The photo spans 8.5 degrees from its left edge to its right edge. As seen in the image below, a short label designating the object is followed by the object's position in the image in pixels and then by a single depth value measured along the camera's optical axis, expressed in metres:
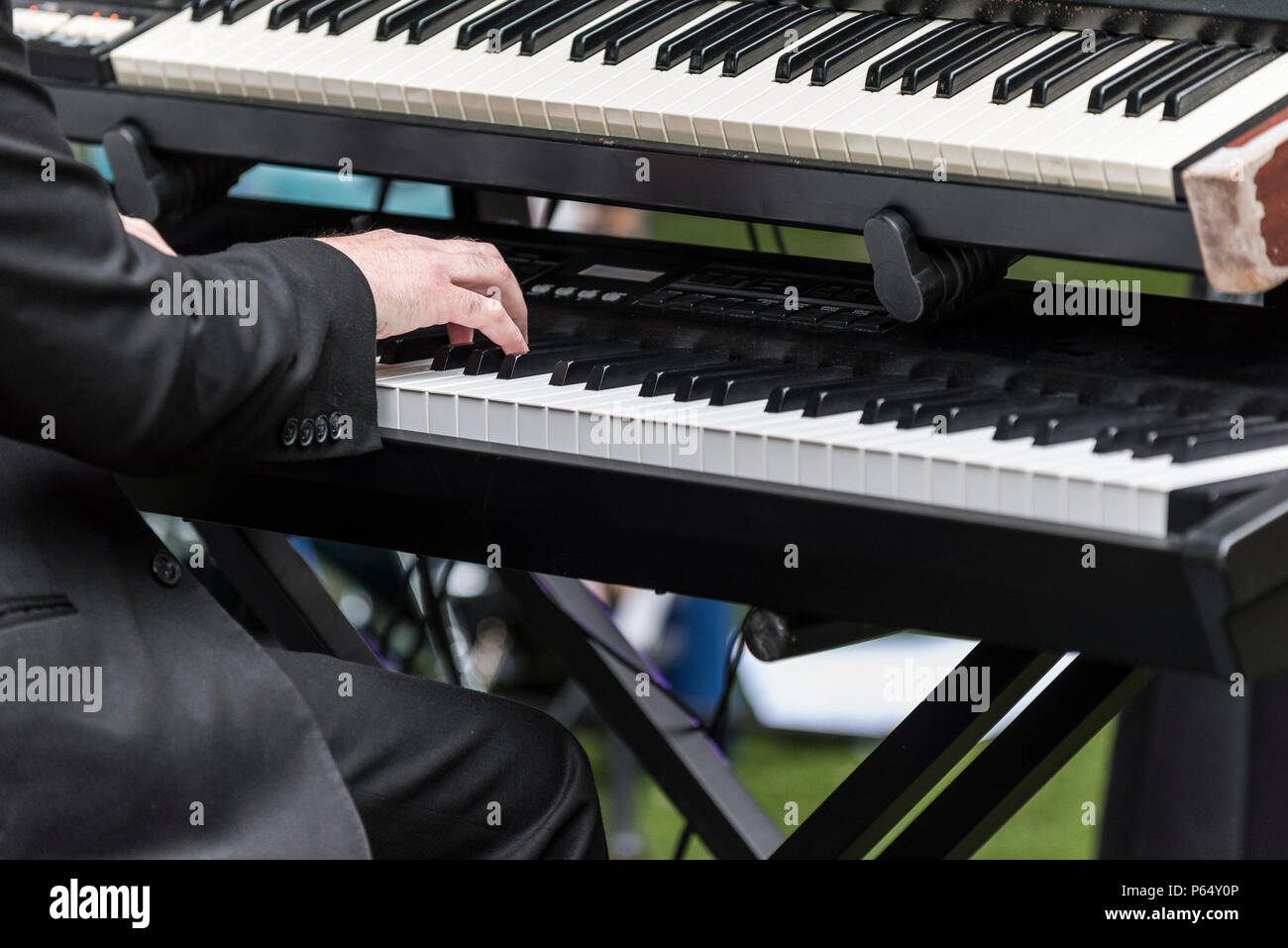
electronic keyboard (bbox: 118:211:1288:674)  5.80
